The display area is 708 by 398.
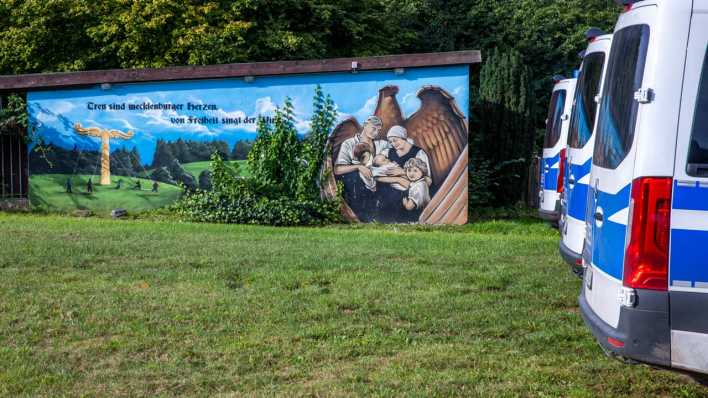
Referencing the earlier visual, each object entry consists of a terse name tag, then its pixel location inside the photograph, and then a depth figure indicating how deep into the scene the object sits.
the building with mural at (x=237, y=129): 16.62
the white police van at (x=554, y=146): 13.34
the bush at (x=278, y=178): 16.70
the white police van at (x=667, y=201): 4.37
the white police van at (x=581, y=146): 8.43
